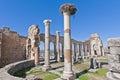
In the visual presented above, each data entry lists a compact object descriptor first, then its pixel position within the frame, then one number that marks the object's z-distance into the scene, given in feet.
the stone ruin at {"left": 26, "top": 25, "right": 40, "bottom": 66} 32.76
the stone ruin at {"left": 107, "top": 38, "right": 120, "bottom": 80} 5.79
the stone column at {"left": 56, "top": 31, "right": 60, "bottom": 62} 43.55
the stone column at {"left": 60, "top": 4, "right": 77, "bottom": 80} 20.78
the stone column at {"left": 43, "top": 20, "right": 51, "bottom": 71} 29.87
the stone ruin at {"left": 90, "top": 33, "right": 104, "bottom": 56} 64.17
